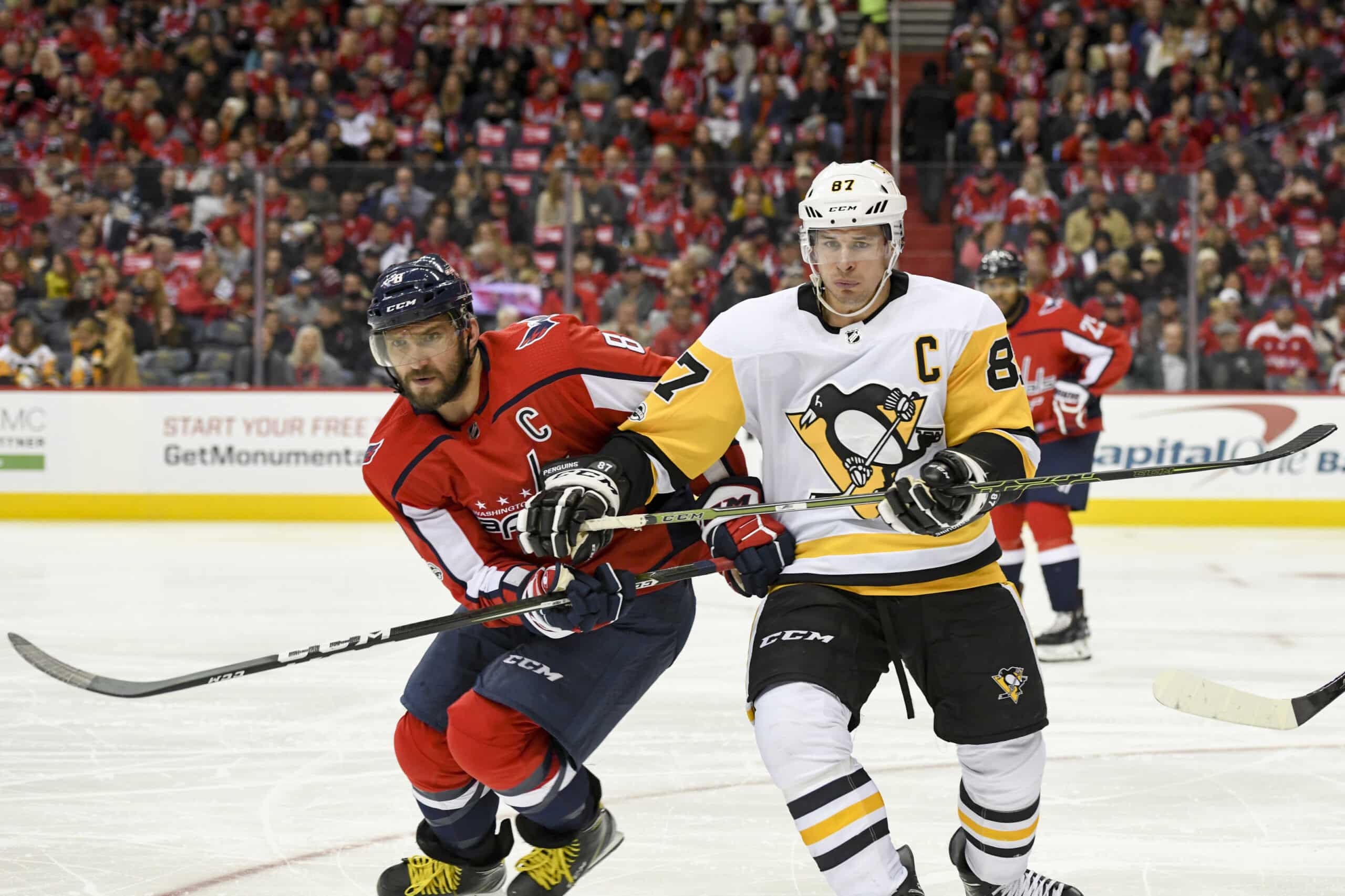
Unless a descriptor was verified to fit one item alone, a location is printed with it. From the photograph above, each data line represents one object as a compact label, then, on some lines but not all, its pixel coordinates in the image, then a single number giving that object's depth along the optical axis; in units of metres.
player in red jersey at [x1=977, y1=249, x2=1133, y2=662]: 10.61
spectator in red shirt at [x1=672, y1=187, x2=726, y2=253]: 17.98
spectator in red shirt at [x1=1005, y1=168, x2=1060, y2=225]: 17.66
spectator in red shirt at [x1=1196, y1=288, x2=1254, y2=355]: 17.64
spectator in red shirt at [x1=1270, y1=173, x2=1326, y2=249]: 17.73
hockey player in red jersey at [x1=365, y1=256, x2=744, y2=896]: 5.23
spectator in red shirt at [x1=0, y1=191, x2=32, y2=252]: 18.02
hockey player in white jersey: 4.91
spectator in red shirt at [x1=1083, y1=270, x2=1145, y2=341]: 17.50
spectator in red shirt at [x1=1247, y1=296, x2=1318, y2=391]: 17.66
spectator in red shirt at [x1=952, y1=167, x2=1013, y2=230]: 17.67
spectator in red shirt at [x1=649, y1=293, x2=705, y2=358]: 17.58
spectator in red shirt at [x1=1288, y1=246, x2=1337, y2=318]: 17.59
